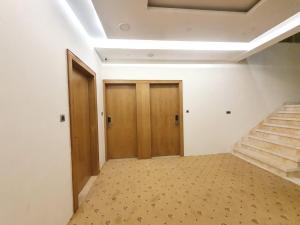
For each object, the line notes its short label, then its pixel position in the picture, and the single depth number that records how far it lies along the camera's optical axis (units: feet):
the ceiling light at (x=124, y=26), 8.02
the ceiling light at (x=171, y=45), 10.32
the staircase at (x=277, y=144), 10.07
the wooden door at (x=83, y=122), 6.89
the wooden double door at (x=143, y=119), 13.43
